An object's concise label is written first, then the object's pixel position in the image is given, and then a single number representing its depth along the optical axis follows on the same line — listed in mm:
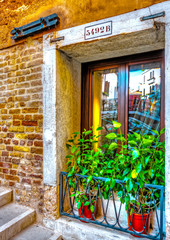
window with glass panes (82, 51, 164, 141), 2133
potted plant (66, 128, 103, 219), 1951
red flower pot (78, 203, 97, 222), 2059
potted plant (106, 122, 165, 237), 1646
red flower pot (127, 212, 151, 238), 1769
